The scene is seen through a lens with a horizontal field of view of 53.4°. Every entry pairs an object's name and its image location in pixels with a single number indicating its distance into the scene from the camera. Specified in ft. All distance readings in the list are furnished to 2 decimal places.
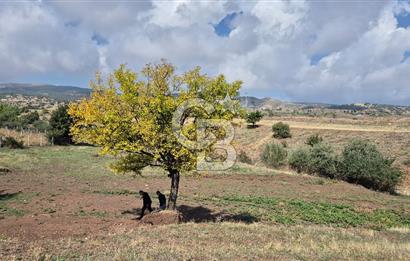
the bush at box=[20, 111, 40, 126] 252.42
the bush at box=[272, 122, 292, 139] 235.61
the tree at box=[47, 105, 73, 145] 193.16
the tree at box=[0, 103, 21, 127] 229.23
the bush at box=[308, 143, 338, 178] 141.59
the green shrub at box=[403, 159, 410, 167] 163.78
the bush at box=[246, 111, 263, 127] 264.31
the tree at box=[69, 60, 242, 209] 55.72
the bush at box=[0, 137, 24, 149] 163.43
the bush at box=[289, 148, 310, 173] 150.39
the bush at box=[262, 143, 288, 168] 163.53
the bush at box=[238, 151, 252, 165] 175.57
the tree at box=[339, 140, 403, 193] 130.21
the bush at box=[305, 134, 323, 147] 194.33
